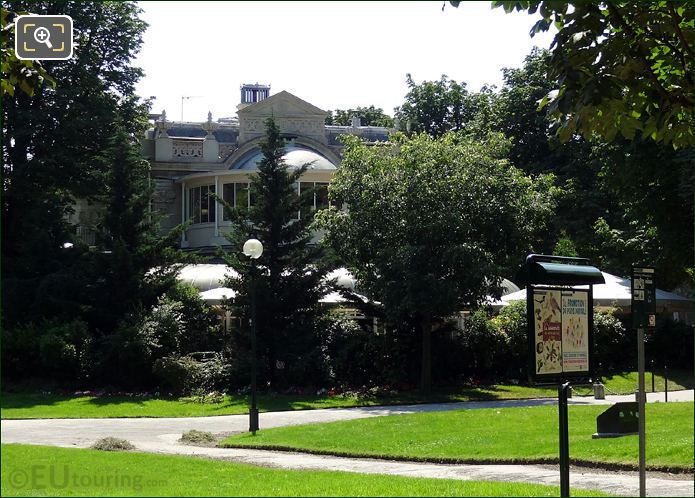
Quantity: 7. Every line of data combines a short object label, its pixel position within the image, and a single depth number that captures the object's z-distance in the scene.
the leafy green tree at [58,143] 34.72
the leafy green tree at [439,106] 64.06
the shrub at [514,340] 34.22
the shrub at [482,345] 33.72
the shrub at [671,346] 37.50
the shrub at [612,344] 35.38
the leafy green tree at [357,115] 86.00
